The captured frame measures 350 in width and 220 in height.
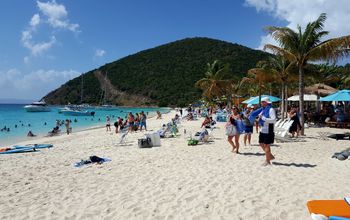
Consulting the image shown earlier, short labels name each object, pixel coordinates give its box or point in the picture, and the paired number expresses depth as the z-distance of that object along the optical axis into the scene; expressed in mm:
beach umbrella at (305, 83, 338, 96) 19734
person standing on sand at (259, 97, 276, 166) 6520
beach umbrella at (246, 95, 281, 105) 22302
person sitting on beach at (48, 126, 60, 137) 20786
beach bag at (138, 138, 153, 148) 10656
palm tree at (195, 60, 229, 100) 33344
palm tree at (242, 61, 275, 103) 18984
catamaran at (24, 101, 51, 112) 64250
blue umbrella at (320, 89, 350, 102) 15273
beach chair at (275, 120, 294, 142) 10601
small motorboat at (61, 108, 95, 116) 52156
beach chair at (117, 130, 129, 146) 11815
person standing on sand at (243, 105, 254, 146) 9441
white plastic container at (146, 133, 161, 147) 10672
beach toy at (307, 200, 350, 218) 3238
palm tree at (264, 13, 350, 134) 12141
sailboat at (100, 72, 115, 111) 84425
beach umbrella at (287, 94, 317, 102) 20402
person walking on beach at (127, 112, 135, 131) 17514
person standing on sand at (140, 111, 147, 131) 18820
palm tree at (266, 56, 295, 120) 18734
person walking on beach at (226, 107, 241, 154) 8240
